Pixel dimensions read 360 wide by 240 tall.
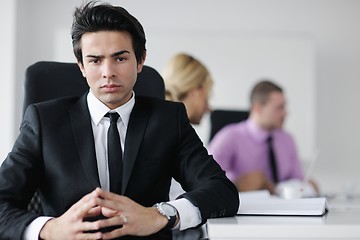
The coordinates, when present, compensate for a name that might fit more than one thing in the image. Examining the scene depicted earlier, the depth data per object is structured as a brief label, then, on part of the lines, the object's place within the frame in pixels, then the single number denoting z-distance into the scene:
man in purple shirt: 5.07
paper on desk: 1.59
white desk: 1.38
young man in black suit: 1.64
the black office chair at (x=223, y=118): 5.15
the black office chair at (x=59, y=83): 2.05
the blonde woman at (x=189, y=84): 3.49
